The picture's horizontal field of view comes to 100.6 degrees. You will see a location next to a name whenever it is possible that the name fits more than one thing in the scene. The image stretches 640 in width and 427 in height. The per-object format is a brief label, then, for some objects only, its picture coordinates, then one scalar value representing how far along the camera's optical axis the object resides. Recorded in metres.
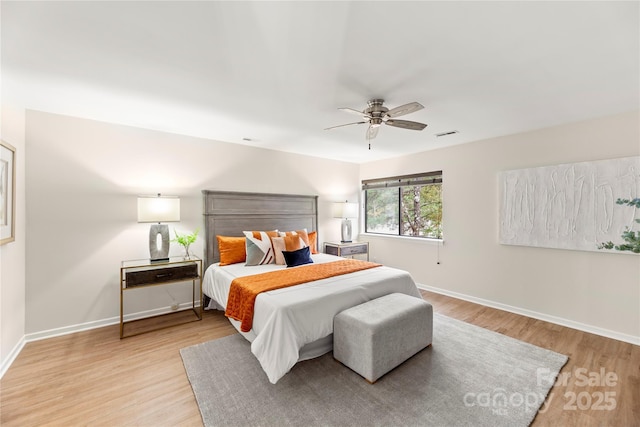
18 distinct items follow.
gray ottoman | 2.13
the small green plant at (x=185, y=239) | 3.42
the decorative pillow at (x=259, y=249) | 3.50
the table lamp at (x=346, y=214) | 5.21
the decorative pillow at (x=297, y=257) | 3.50
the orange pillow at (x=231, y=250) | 3.56
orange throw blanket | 2.47
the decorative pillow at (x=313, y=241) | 4.46
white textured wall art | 2.83
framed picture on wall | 2.25
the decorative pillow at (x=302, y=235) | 3.87
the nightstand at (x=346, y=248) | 4.91
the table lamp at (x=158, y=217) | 3.13
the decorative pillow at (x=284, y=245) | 3.60
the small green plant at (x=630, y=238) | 2.74
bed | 2.14
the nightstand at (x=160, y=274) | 2.94
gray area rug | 1.78
